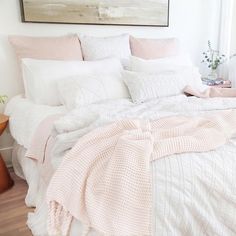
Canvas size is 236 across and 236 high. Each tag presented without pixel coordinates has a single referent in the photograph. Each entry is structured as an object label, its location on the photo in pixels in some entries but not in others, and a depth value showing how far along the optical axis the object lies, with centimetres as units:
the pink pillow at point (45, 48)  240
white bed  109
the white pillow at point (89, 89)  199
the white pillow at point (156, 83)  215
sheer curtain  339
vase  340
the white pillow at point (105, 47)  259
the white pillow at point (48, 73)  219
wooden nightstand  221
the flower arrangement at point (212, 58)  341
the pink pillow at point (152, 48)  280
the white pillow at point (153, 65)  245
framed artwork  252
